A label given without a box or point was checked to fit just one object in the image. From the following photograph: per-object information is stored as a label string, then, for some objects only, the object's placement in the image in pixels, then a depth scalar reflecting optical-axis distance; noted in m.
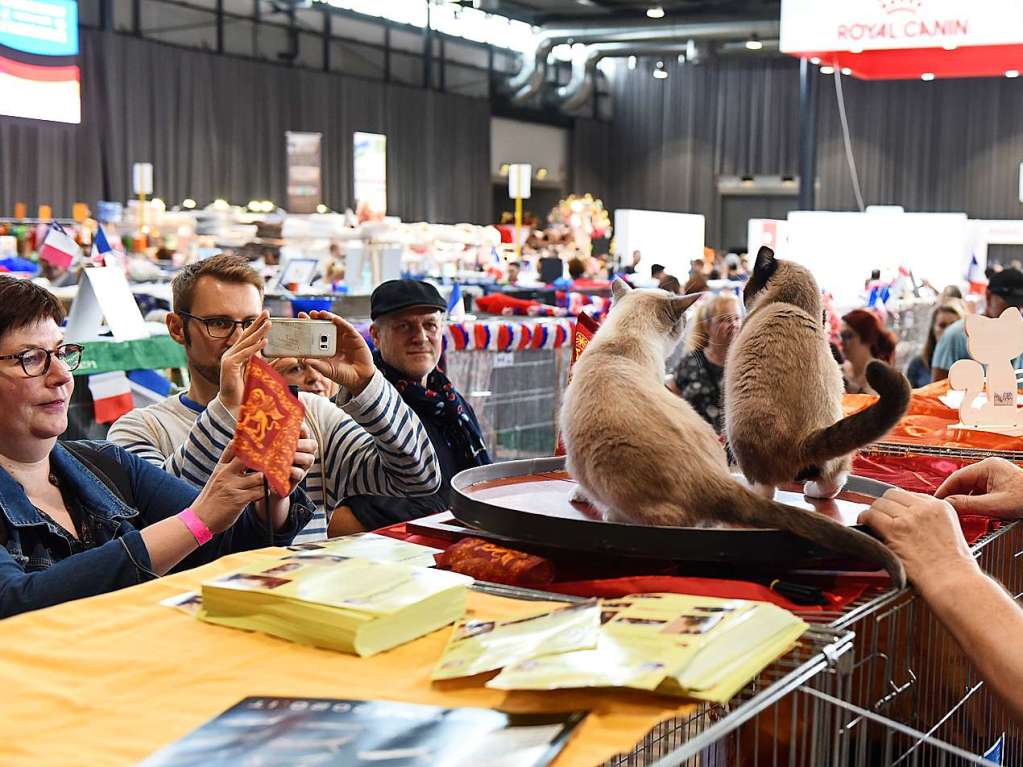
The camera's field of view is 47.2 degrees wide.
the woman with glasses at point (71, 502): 1.71
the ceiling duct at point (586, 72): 24.36
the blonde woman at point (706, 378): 2.98
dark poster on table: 0.86
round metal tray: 1.28
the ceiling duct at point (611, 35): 22.81
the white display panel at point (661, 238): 14.56
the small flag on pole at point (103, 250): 5.74
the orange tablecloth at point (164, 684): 0.91
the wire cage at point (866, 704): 1.09
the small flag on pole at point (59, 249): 6.21
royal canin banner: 9.34
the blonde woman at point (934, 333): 6.76
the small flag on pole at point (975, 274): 14.35
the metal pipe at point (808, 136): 17.75
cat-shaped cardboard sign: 2.53
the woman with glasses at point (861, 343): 5.47
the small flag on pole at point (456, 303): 6.44
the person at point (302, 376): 2.49
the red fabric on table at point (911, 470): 2.11
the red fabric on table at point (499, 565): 1.36
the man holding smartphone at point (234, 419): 2.38
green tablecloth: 4.25
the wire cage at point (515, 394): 5.18
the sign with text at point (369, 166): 21.00
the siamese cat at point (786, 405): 1.48
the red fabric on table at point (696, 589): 1.25
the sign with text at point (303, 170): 20.00
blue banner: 9.02
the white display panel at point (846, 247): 12.66
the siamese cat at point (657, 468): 1.30
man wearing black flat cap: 3.10
